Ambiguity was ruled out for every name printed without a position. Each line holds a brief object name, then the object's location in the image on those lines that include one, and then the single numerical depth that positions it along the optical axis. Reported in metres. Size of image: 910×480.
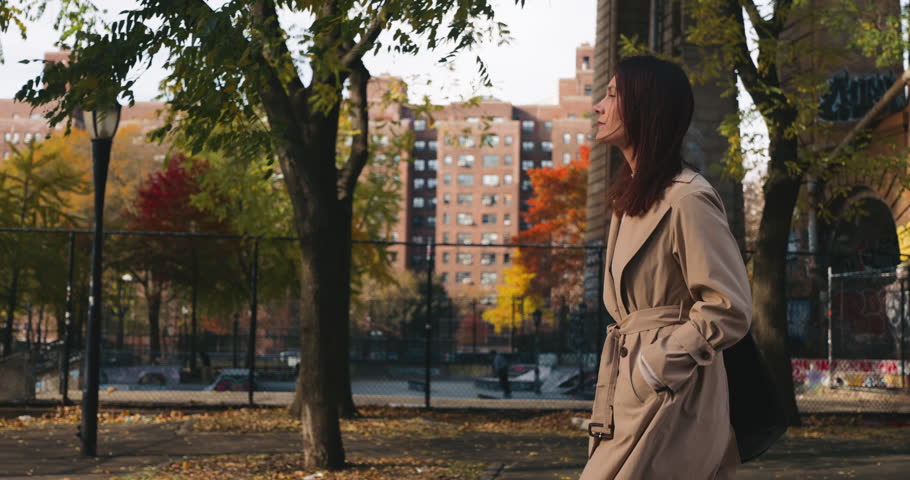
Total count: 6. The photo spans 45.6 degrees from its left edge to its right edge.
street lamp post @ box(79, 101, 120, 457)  11.08
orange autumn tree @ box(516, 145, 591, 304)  58.01
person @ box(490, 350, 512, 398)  23.55
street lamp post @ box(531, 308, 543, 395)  21.67
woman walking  3.01
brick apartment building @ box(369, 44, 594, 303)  137.12
